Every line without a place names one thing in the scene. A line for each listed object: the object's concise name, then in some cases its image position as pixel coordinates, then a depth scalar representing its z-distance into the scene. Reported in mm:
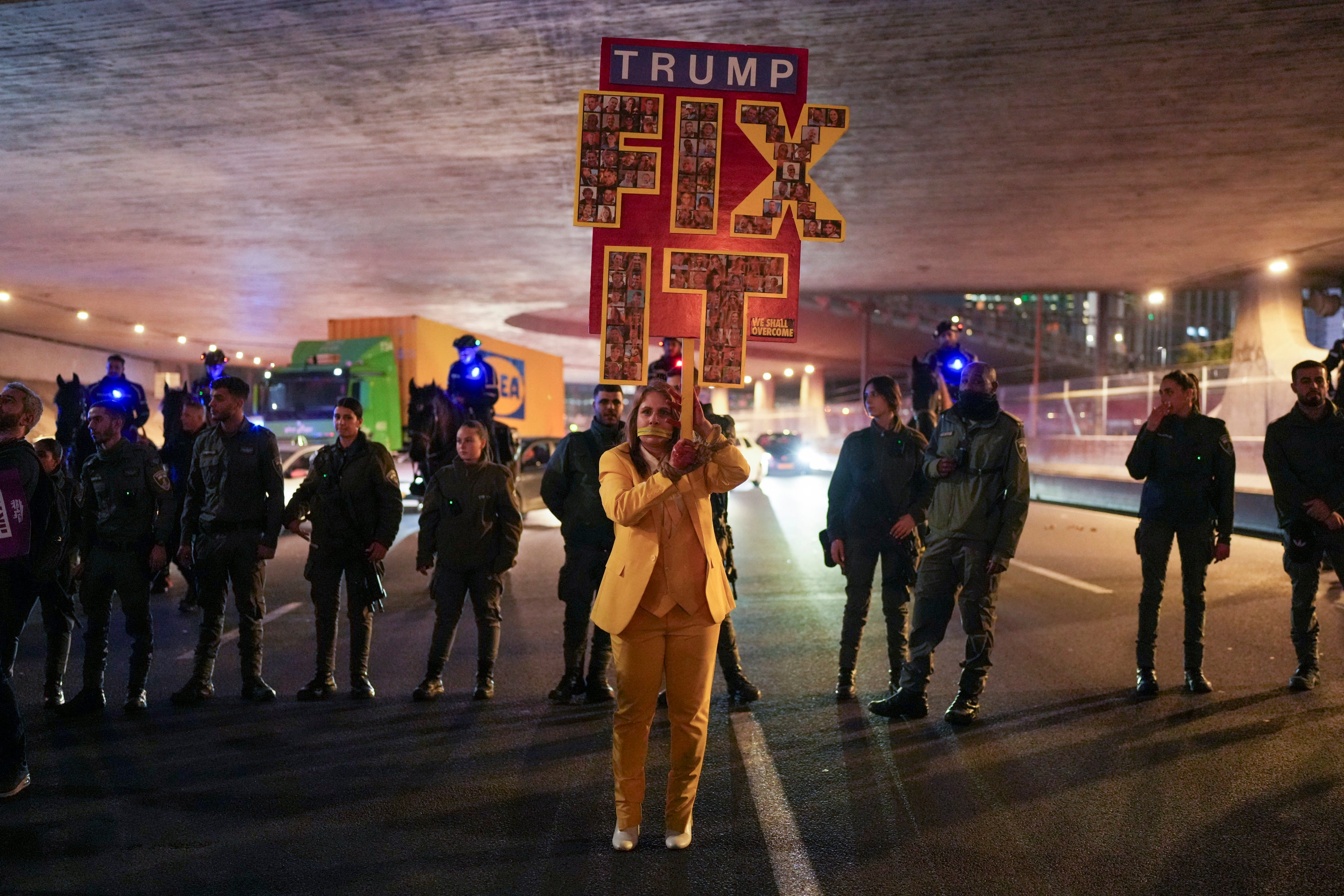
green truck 20438
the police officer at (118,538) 5766
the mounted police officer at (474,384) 10109
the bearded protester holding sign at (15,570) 4246
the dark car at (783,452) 38625
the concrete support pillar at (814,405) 58594
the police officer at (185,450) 8680
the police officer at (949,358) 9531
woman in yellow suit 3725
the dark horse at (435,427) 10102
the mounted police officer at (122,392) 9594
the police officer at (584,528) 6008
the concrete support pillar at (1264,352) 23312
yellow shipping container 20875
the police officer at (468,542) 6227
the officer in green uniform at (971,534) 5473
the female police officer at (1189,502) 6098
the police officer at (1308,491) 6074
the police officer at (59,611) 5570
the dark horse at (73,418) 9906
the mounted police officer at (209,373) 9539
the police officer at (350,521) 6230
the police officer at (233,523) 5965
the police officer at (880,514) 5996
